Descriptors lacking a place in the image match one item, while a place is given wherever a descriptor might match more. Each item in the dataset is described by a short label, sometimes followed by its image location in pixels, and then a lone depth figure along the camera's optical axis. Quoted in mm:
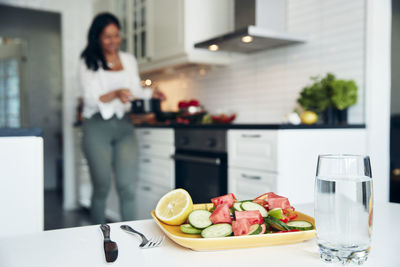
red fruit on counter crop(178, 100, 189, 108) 3395
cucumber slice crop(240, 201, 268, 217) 649
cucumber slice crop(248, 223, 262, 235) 575
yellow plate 549
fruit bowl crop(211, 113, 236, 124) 2855
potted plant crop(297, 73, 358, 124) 2211
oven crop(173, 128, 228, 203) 2367
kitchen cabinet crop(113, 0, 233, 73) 2992
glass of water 506
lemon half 669
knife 514
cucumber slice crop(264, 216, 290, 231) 613
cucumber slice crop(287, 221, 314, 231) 619
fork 578
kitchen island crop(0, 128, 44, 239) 1066
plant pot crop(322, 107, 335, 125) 2305
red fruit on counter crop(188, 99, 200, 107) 3379
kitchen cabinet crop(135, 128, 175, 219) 2838
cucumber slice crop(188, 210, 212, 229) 606
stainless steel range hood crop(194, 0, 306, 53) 2434
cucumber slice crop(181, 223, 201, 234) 602
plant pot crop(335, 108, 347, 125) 2279
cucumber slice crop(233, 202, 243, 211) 650
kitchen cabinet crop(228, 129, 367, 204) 1997
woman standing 2539
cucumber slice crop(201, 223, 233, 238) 579
